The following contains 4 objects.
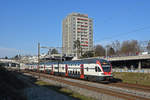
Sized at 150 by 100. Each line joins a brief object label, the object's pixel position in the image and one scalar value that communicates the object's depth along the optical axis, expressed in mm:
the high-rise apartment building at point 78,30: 144625
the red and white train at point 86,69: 26734
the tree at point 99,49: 112756
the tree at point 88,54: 93331
